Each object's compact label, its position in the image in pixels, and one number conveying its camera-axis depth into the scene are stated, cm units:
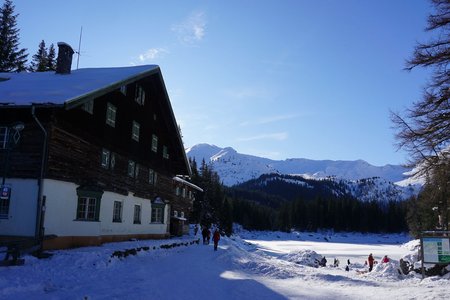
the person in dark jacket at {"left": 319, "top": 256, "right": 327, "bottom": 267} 4229
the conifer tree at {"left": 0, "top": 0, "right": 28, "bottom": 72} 5603
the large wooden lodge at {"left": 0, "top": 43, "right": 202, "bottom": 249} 1950
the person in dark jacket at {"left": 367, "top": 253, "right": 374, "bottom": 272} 3666
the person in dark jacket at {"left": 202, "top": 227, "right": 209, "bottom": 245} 3882
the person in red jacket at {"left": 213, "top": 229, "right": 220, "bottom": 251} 3080
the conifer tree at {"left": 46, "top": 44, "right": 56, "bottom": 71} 5932
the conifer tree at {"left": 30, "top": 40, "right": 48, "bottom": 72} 5833
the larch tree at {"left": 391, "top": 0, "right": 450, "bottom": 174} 1421
